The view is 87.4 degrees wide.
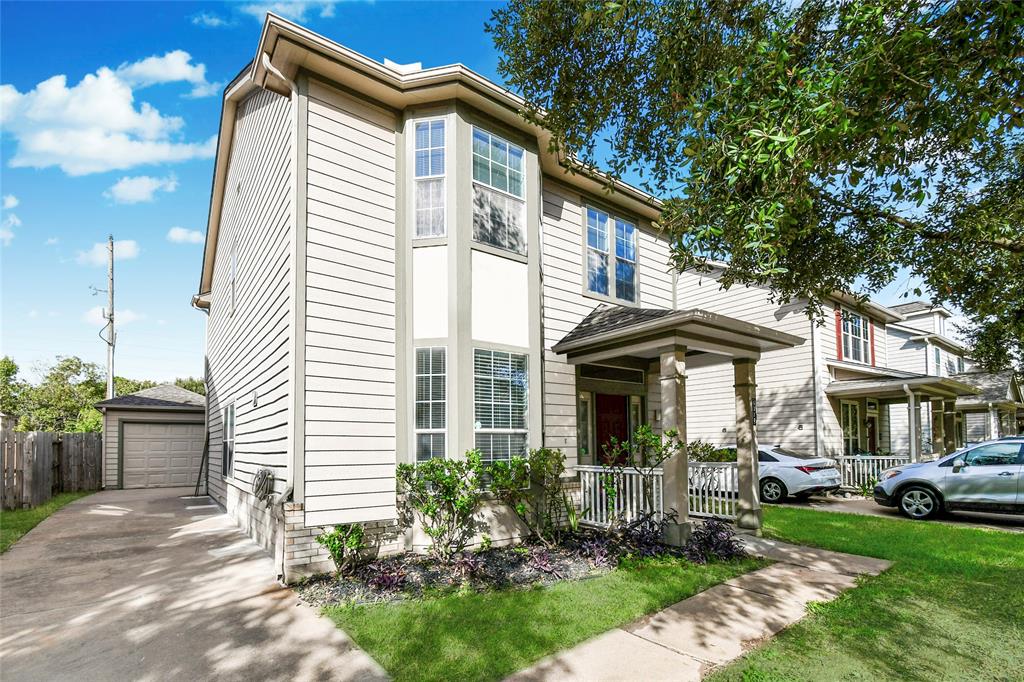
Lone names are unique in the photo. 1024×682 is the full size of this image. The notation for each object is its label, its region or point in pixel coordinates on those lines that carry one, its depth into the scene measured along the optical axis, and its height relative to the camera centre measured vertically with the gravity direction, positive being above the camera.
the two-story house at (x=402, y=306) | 6.39 +1.10
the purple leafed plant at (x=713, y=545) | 6.82 -2.13
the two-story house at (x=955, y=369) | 20.38 +0.46
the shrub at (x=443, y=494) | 6.55 -1.34
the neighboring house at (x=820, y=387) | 15.05 -0.17
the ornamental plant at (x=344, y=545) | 5.90 -1.76
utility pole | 23.56 +4.13
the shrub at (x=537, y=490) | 7.13 -1.48
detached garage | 16.52 -1.68
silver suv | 9.44 -1.91
